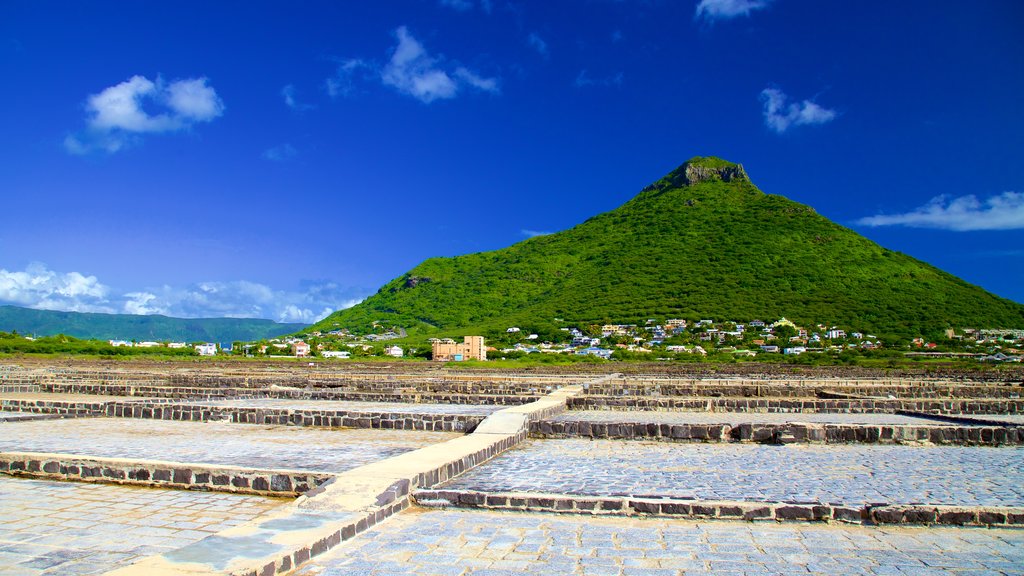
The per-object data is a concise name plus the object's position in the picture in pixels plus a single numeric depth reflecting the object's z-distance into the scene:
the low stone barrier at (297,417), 11.59
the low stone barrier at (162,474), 6.67
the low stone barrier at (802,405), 15.85
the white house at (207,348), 84.99
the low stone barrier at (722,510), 5.50
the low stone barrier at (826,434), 10.39
